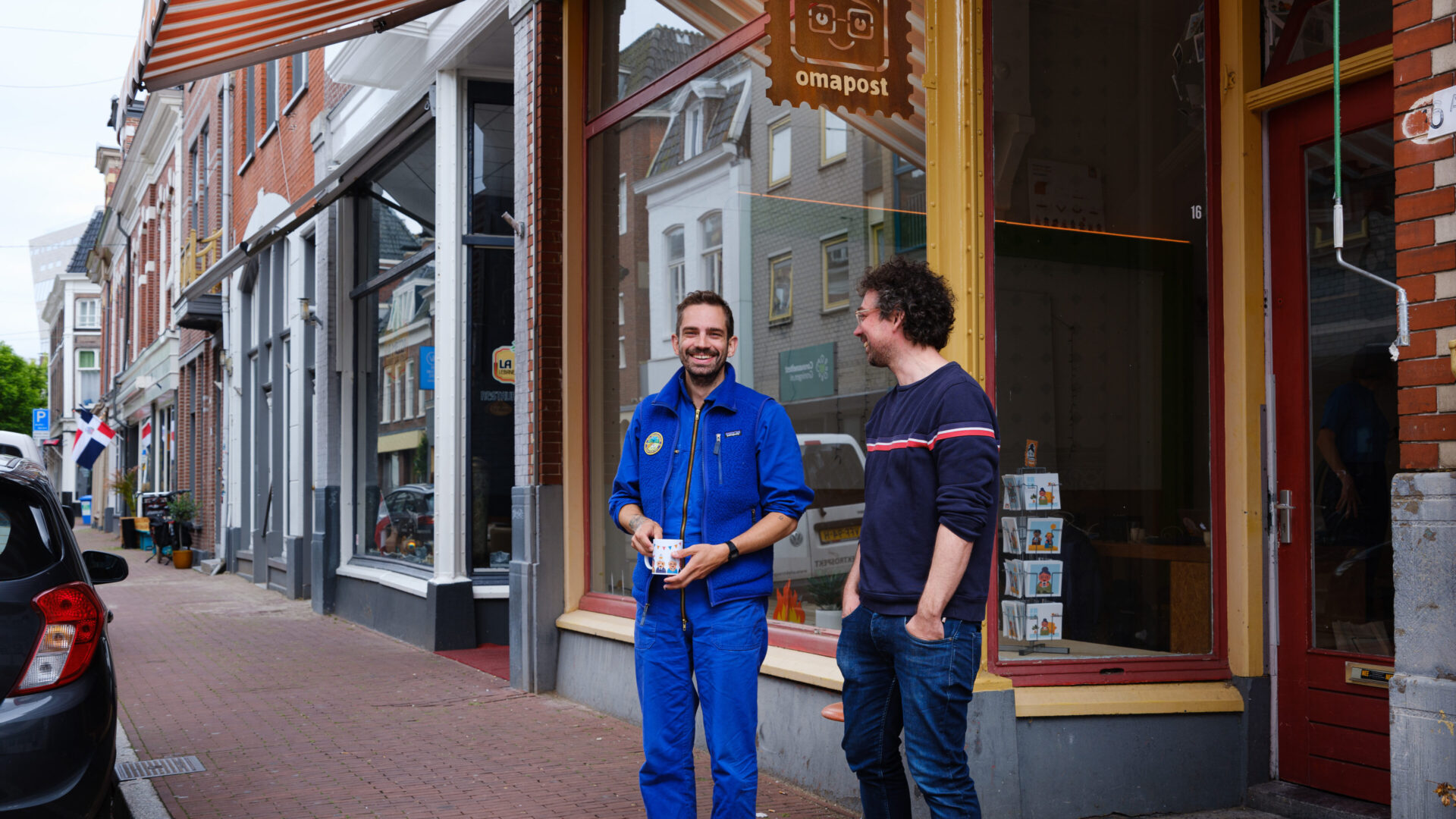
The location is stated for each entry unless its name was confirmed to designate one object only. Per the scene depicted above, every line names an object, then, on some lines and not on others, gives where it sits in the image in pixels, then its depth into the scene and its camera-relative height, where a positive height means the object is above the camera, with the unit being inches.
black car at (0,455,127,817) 153.1 -27.4
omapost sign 205.3 +63.3
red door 190.5 -0.5
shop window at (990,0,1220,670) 211.3 +17.3
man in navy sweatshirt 134.9 -12.4
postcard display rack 207.0 -19.5
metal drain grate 240.5 -61.1
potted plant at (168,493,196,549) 915.4 -46.1
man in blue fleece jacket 158.1 -12.9
